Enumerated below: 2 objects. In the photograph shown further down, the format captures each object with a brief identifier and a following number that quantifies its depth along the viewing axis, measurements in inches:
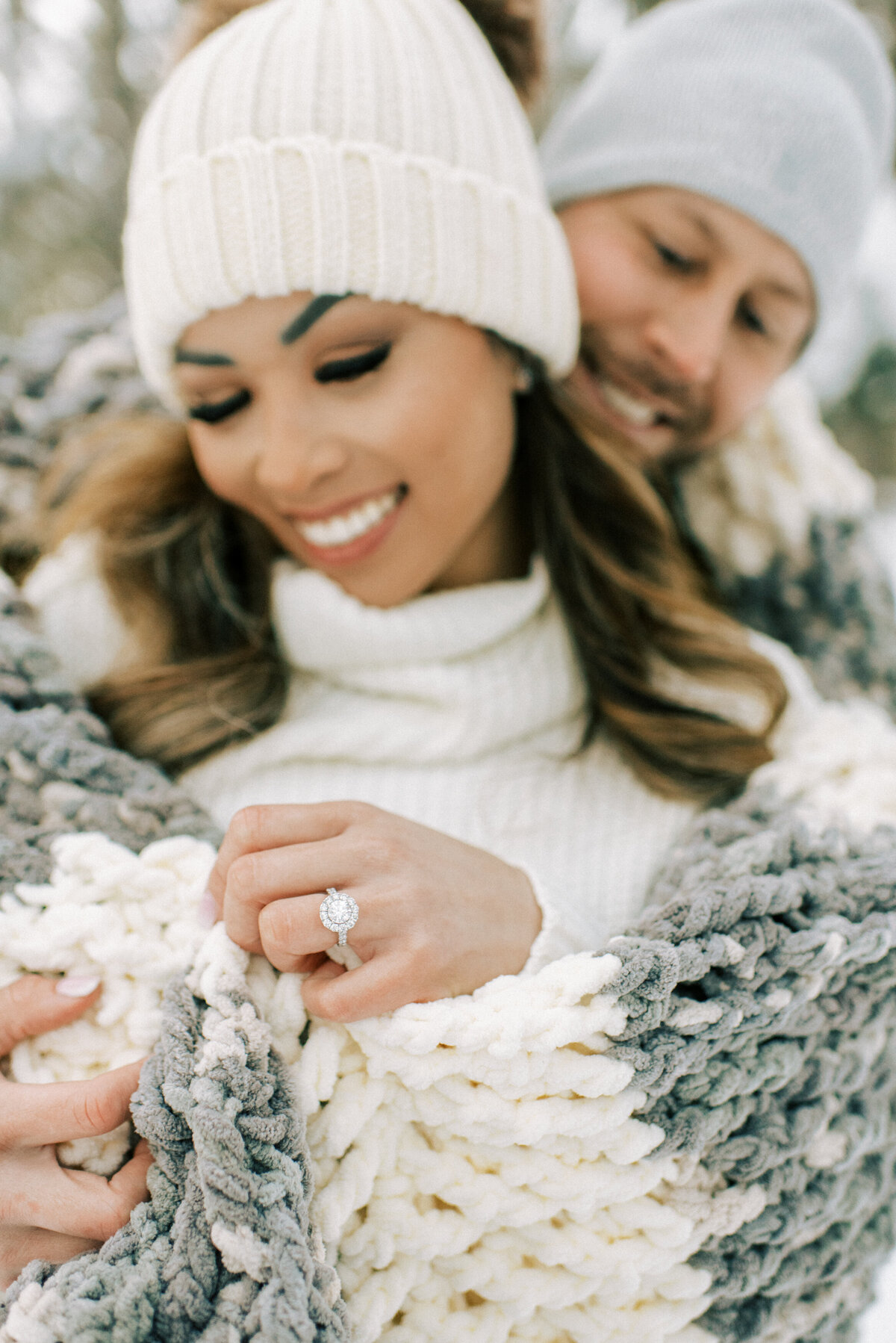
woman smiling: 28.5
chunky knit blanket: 23.4
